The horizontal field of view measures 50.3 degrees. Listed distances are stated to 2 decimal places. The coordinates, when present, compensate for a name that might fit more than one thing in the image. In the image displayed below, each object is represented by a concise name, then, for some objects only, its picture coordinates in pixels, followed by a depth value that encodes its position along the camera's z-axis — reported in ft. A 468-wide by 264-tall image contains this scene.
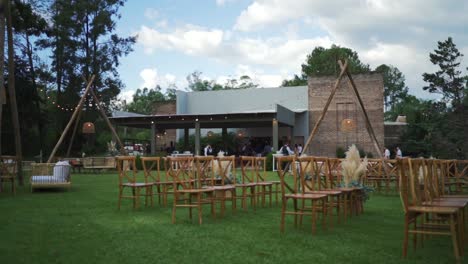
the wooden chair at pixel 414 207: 16.97
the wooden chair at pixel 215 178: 28.91
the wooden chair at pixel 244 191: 32.24
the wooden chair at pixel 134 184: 31.42
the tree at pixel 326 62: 196.85
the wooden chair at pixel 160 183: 32.74
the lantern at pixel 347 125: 90.68
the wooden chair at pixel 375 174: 48.52
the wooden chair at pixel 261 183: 34.39
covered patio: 91.71
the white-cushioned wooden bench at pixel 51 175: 45.98
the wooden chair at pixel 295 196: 22.62
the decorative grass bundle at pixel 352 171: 32.17
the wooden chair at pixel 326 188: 24.85
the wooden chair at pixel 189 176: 26.27
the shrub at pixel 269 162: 83.92
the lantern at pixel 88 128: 86.45
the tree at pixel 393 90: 247.91
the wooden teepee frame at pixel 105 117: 70.12
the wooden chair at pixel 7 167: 43.43
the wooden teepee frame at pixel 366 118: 57.87
